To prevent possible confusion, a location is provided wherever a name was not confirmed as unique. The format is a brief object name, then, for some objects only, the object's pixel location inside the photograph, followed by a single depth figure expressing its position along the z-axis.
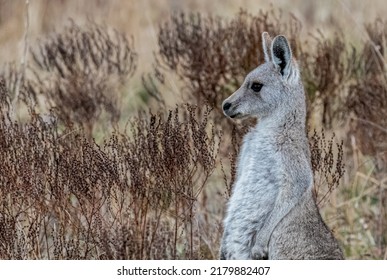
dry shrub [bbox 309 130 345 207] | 14.53
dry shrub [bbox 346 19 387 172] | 19.09
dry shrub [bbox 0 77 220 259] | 13.69
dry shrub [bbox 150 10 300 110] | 20.25
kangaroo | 13.39
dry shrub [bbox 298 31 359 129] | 20.14
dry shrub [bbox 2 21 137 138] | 19.77
